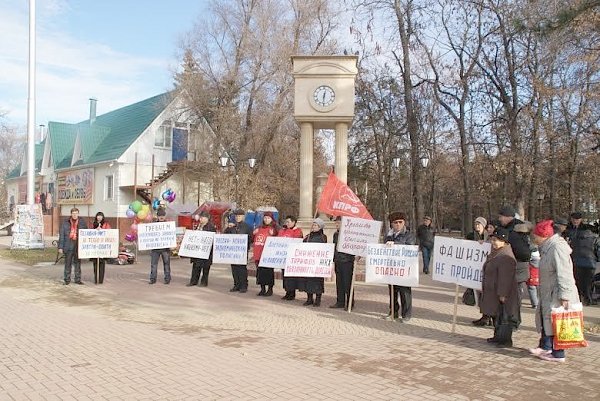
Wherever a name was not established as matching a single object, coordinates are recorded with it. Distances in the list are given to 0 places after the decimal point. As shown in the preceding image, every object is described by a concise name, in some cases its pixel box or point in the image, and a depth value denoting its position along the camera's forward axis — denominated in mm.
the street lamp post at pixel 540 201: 36344
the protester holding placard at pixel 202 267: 12336
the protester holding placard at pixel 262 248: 11164
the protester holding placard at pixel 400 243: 8930
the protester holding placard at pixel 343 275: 9844
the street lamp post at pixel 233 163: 27602
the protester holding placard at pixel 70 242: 12188
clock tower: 14914
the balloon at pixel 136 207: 19719
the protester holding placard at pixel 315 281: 10039
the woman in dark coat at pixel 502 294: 7188
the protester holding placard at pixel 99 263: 12555
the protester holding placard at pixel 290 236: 10422
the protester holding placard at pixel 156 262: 12609
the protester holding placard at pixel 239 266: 11664
